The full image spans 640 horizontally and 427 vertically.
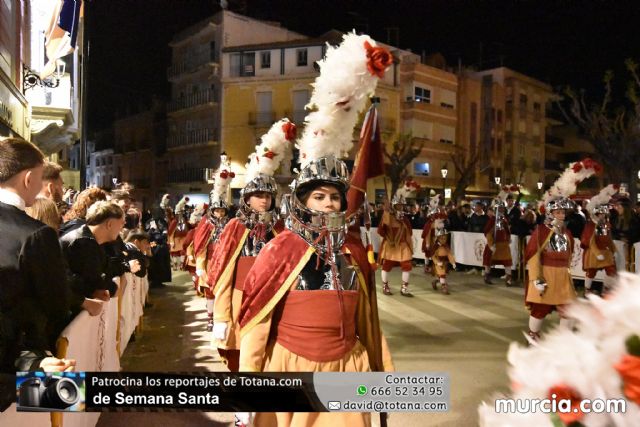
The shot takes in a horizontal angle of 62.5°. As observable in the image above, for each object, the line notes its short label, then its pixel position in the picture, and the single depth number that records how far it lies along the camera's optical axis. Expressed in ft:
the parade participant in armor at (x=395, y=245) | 42.22
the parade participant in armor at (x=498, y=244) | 47.85
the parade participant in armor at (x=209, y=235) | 30.55
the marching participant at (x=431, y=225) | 46.32
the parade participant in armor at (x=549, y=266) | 25.07
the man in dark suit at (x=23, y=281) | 8.07
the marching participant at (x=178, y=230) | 58.65
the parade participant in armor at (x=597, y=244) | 38.47
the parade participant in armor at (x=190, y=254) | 40.86
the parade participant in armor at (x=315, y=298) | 10.04
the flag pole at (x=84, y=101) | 37.14
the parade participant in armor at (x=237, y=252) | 16.62
